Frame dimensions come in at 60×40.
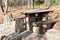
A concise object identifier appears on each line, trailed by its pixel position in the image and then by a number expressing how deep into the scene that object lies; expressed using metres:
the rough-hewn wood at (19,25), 2.02
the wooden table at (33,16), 2.05
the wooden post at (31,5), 5.43
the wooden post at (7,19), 2.77
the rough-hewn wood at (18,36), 1.73
